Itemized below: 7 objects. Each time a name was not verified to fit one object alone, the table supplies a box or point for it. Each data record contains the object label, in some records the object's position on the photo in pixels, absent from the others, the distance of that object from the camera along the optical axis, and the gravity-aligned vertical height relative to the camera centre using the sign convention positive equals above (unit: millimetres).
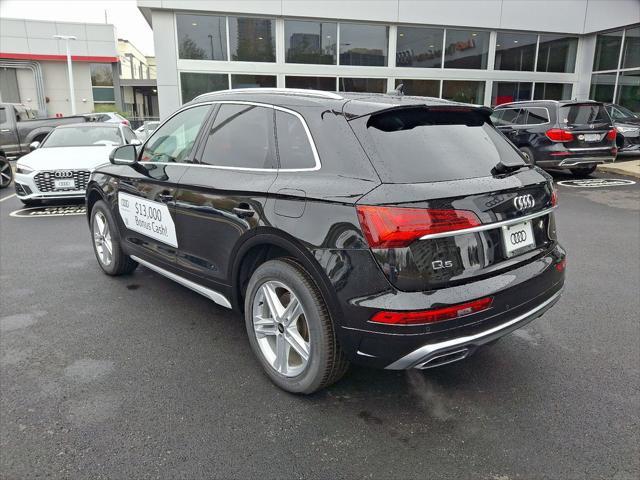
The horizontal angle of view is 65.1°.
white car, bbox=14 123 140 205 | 8477 -1387
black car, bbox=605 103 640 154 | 14141 -1207
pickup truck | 15203 -1264
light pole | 27788 -207
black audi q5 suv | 2430 -737
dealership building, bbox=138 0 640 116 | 17312 +1425
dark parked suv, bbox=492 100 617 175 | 10516 -991
